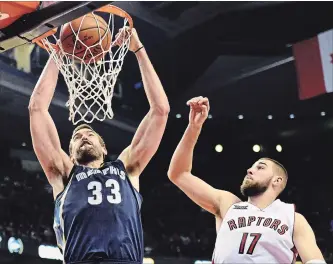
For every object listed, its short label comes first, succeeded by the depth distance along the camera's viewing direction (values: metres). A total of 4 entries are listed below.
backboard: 2.97
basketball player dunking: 2.96
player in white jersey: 3.21
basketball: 3.62
